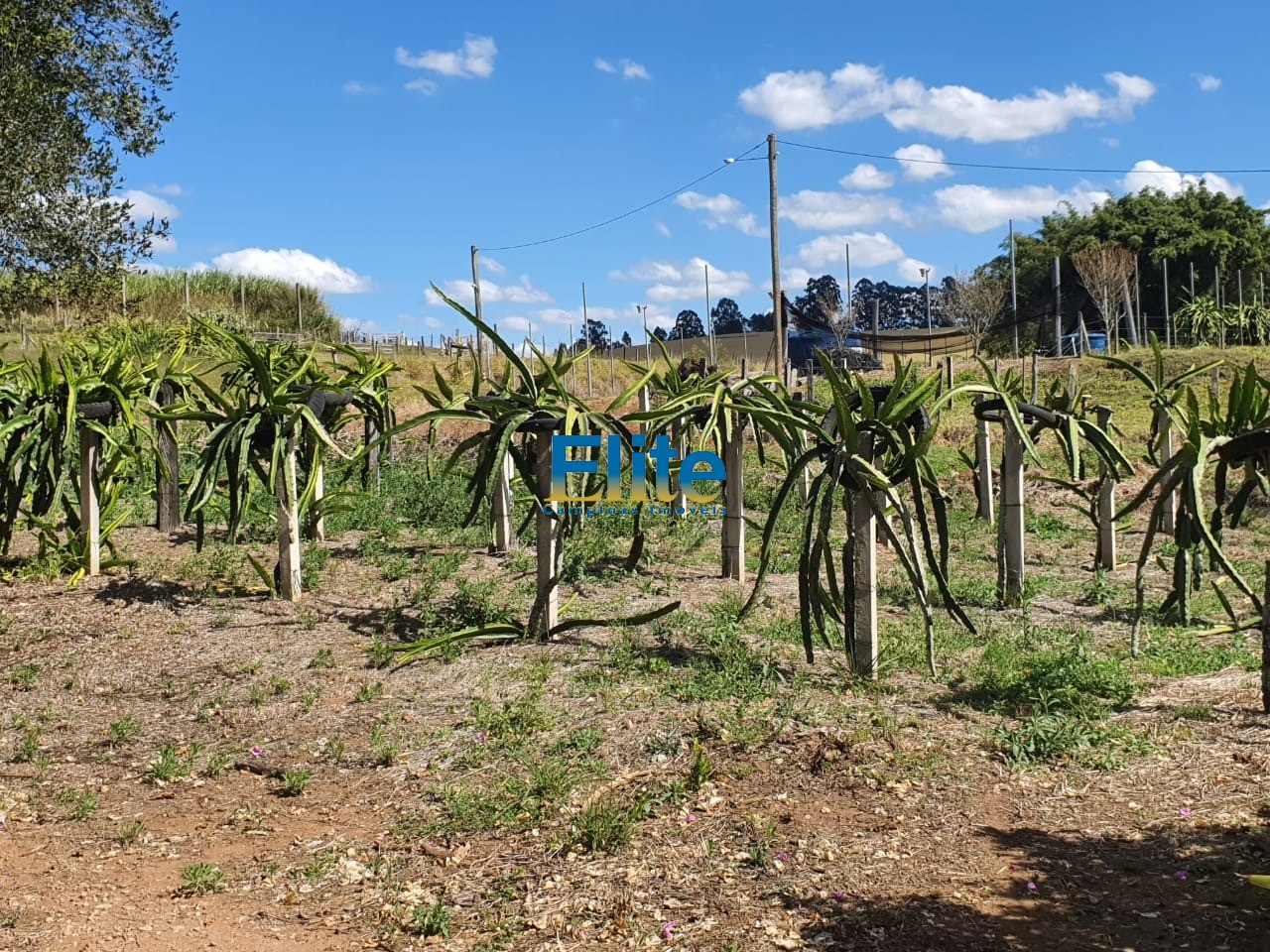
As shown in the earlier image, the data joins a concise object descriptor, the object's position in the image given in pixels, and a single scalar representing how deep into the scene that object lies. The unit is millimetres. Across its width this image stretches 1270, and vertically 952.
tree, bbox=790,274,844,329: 36469
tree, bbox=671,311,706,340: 62816
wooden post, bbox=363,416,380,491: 8521
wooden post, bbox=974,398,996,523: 9477
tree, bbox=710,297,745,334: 73688
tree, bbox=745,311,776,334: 60562
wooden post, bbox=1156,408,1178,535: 9227
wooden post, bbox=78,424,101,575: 6973
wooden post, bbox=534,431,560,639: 5500
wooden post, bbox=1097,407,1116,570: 7234
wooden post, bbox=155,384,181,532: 8438
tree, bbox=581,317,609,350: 48219
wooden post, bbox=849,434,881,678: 4809
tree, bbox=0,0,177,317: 13508
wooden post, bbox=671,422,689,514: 8492
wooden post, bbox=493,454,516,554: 7886
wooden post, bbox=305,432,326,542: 6375
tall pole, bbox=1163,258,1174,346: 31148
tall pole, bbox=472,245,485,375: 21078
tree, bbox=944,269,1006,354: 33906
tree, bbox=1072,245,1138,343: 30391
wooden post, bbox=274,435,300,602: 6277
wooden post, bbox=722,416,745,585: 7141
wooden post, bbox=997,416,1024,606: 6488
